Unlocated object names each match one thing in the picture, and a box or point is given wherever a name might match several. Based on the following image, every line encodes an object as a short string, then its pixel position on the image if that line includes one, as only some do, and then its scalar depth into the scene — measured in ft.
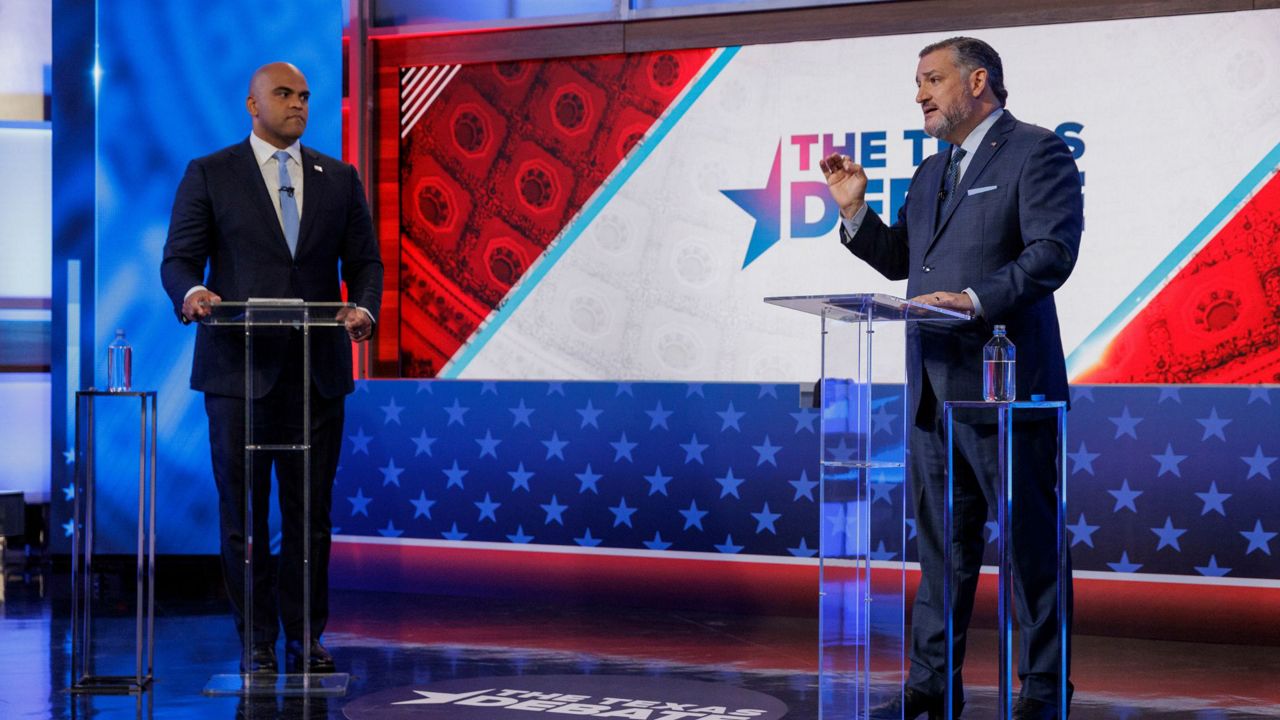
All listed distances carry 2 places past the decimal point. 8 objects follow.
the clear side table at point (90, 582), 12.44
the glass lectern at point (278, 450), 12.15
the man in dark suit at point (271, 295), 12.73
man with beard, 9.87
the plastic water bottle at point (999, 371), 9.17
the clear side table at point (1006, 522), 8.87
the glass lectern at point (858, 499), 9.21
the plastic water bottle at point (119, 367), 12.42
